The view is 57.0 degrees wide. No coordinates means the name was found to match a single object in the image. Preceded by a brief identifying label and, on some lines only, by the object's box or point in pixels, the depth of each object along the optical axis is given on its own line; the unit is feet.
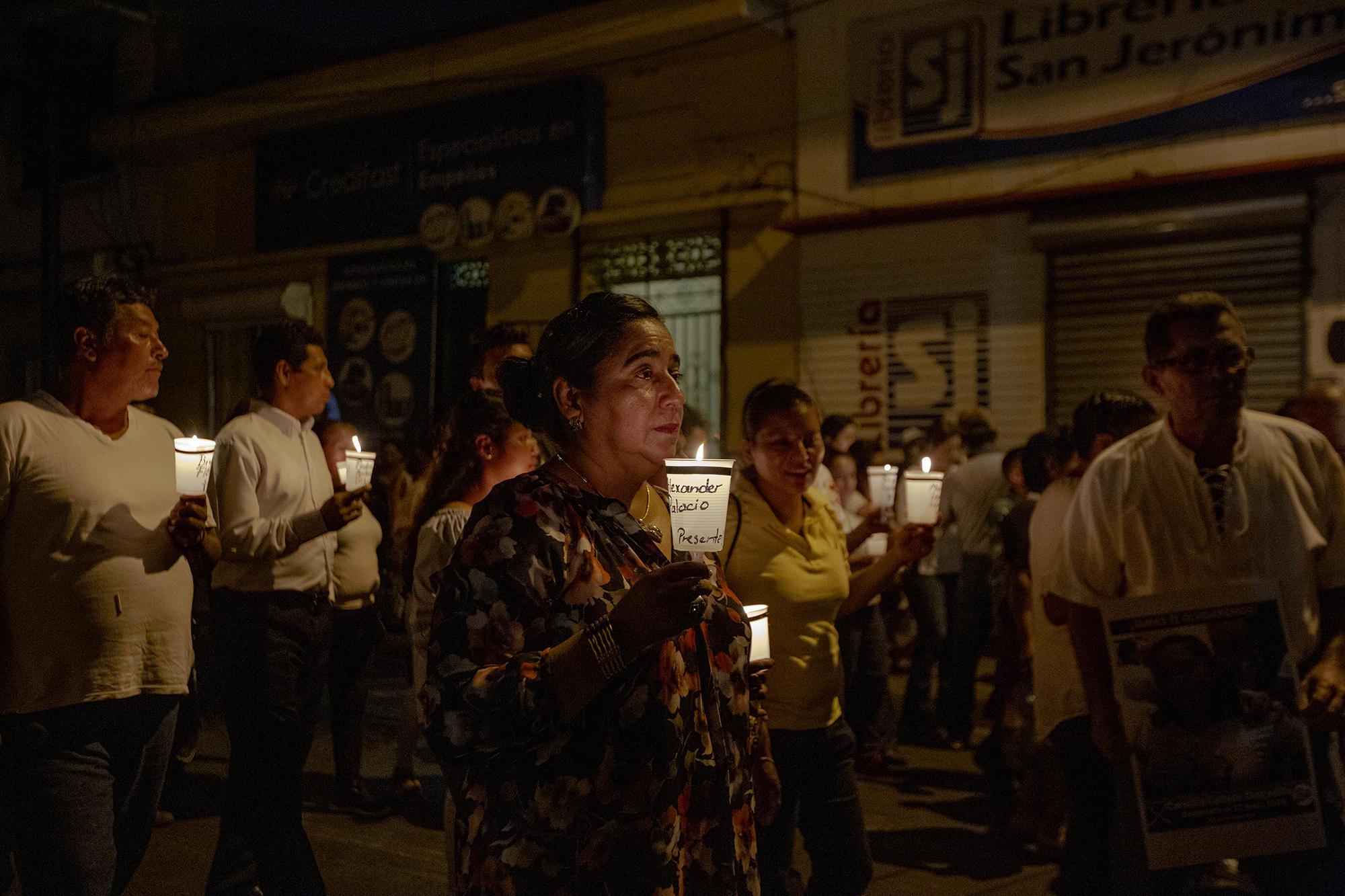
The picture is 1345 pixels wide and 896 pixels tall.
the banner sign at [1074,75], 36.94
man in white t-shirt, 11.48
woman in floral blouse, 6.87
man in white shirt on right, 11.50
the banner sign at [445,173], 53.21
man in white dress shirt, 15.26
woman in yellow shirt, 13.66
